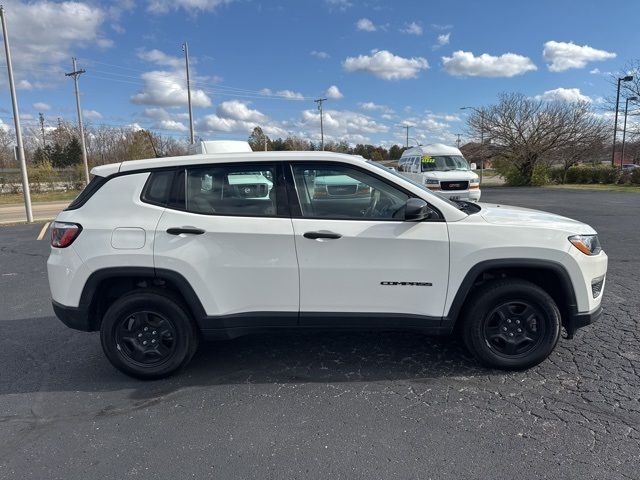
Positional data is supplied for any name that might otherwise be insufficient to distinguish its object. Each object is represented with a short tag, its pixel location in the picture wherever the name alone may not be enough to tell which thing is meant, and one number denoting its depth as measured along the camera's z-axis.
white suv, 3.37
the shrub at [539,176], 36.72
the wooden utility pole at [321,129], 54.27
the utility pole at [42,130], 57.96
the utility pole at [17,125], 15.01
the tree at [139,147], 45.00
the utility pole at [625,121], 30.05
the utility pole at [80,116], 31.81
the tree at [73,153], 55.06
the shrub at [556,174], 40.01
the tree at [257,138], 65.68
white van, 16.64
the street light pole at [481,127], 38.52
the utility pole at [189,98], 28.17
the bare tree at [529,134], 36.22
